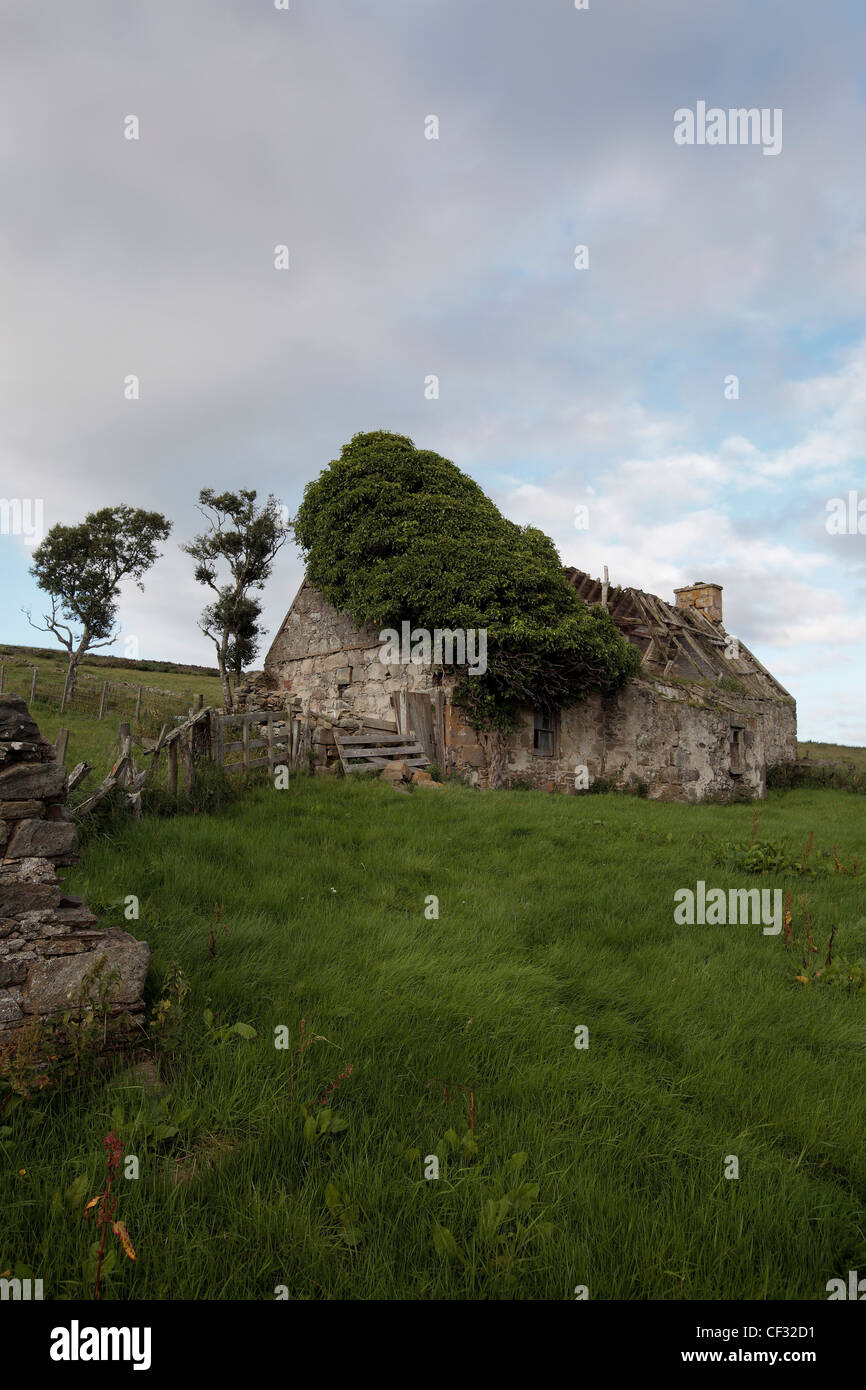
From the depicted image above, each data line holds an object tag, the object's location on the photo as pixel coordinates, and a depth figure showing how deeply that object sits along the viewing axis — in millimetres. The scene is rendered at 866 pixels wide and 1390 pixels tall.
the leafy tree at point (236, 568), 30859
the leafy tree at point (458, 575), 17703
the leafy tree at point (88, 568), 32156
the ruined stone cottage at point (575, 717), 17781
